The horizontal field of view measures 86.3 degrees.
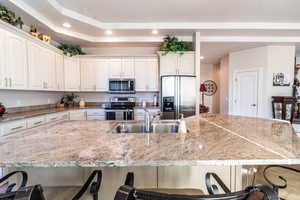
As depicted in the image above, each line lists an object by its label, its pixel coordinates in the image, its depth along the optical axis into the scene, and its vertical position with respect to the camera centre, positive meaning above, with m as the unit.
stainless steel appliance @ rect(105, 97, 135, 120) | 4.12 -0.40
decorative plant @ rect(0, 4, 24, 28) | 2.45 +1.28
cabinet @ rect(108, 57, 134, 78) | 4.48 +0.83
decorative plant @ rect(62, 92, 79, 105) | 4.57 -0.07
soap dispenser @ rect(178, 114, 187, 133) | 1.60 -0.31
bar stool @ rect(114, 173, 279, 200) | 0.52 -0.33
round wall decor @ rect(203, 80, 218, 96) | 7.75 +0.46
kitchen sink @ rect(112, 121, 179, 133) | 2.06 -0.40
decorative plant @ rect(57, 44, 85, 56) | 4.25 +1.28
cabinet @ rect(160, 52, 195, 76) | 4.08 +0.86
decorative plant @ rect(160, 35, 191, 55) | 3.98 +1.29
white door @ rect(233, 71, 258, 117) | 5.08 +0.09
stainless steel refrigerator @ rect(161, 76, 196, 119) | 3.91 +0.06
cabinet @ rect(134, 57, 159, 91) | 4.47 +0.63
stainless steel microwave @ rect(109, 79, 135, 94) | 4.38 +0.31
